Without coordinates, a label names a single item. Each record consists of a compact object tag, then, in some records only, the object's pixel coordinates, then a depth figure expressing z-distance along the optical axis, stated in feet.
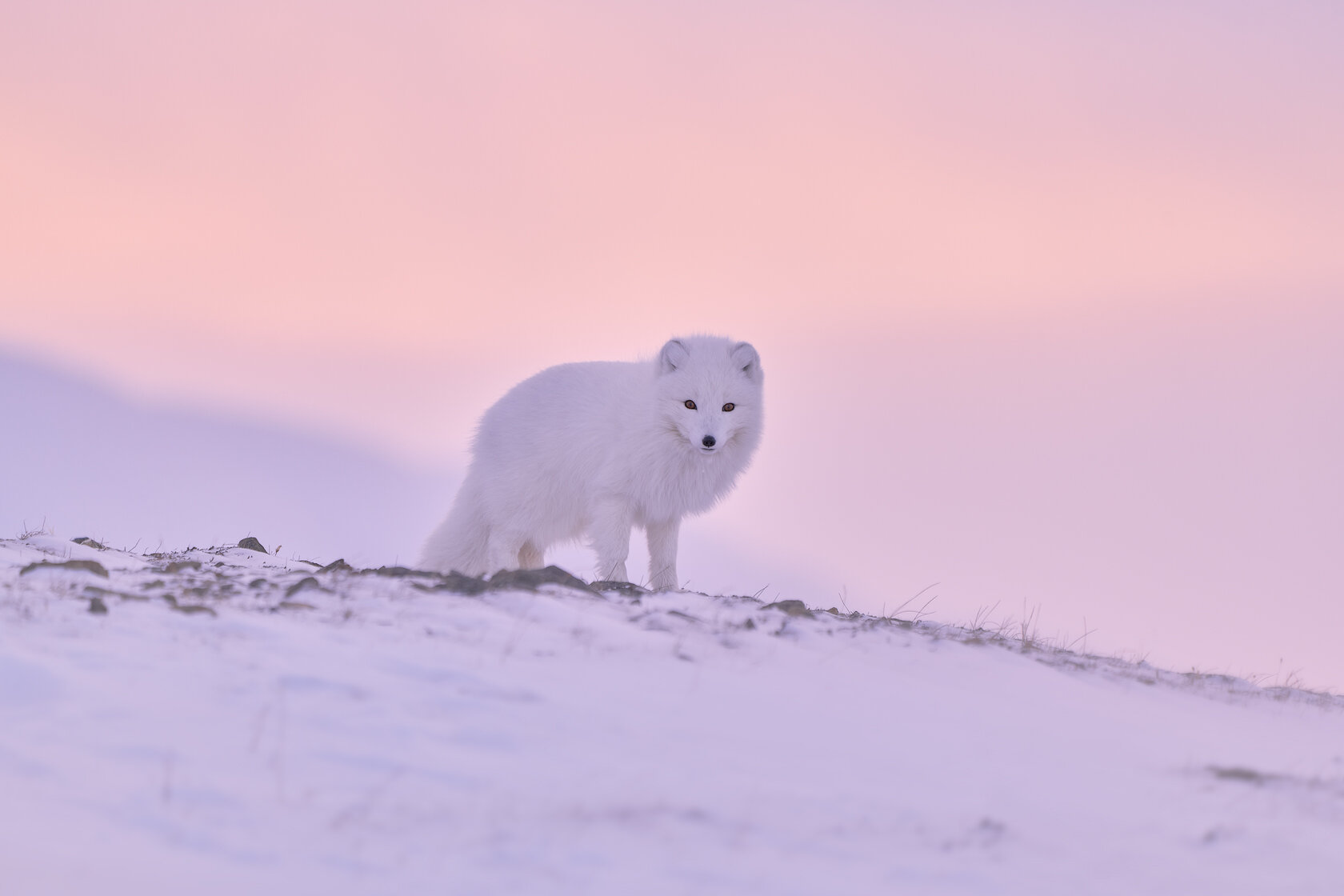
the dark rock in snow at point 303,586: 41.52
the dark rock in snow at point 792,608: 47.29
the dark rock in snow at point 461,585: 42.98
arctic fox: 62.95
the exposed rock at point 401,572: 46.46
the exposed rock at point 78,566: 42.93
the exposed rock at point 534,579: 44.42
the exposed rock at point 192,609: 36.25
